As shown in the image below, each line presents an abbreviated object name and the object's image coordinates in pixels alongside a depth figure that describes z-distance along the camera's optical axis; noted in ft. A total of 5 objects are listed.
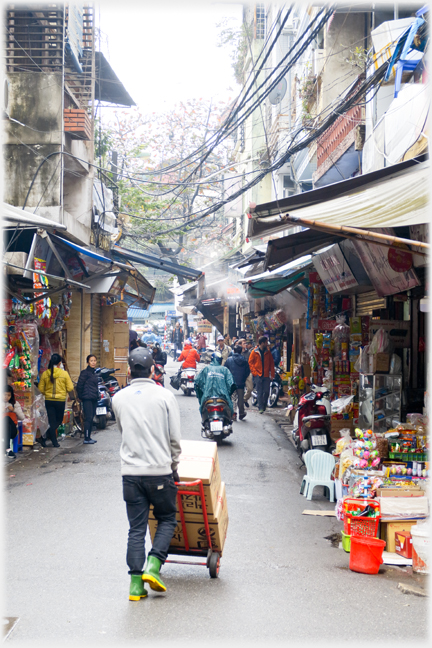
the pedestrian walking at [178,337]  163.88
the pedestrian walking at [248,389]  58.84
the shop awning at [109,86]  60.49
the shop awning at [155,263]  61.72
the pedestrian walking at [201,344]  123.98
